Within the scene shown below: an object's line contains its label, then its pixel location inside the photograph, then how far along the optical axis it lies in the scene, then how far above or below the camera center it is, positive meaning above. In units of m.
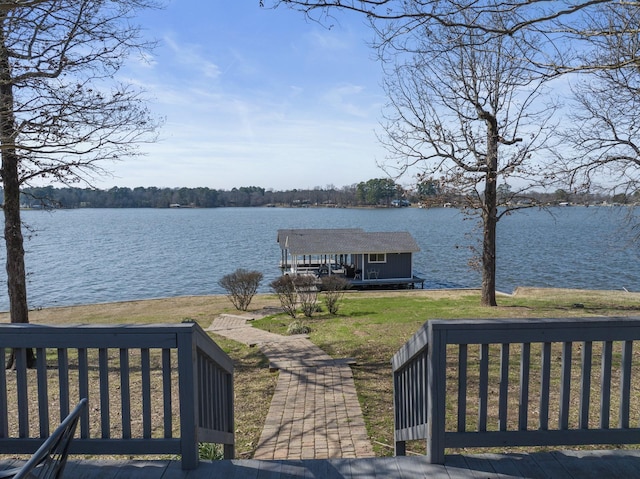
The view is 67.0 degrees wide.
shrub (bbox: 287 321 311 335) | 11.03 -2.84
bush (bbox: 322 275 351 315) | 15.00 -3.03
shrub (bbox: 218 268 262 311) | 18.48 -3.10
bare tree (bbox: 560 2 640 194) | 10.27 +1.65
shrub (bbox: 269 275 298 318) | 15.04 -2.86
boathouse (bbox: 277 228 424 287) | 30.22 -3.06
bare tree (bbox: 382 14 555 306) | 13.06 +1.73
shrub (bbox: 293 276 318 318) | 14.72 -2.87
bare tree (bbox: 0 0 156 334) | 6.41 +1.78
